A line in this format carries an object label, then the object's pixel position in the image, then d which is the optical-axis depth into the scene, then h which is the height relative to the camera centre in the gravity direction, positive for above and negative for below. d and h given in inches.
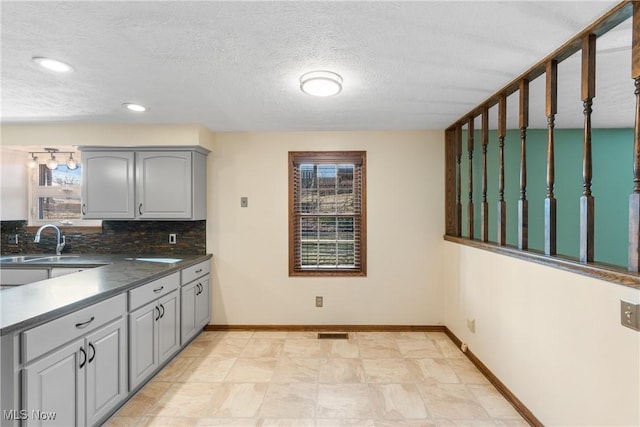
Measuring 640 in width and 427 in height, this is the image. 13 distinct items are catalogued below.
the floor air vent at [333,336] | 140.6 -55.0
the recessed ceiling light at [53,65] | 76.8 +35.0
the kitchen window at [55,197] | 148.9 +5.7
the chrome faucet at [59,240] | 144.6 -13.6
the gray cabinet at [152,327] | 93.4 -37.3
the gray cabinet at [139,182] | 137.1 +11.5
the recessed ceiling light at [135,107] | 110.3 +35.2
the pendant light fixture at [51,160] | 148.5 +22.4
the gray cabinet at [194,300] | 125.5 -37.0
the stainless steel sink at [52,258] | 132.4 -20.1
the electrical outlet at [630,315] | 54.1 -17.8
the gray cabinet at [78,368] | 61.2 -34.2
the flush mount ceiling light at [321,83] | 85.0 +33.6
